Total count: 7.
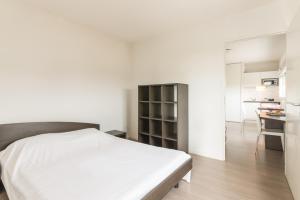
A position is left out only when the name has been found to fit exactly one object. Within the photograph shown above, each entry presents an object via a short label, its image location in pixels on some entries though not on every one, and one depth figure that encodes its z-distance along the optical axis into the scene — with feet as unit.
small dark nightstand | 10.80
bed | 4.41
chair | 9.80
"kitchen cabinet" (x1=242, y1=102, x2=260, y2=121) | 20.74
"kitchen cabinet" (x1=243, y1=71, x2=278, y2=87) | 20.21
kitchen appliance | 19.75
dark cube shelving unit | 10.12
